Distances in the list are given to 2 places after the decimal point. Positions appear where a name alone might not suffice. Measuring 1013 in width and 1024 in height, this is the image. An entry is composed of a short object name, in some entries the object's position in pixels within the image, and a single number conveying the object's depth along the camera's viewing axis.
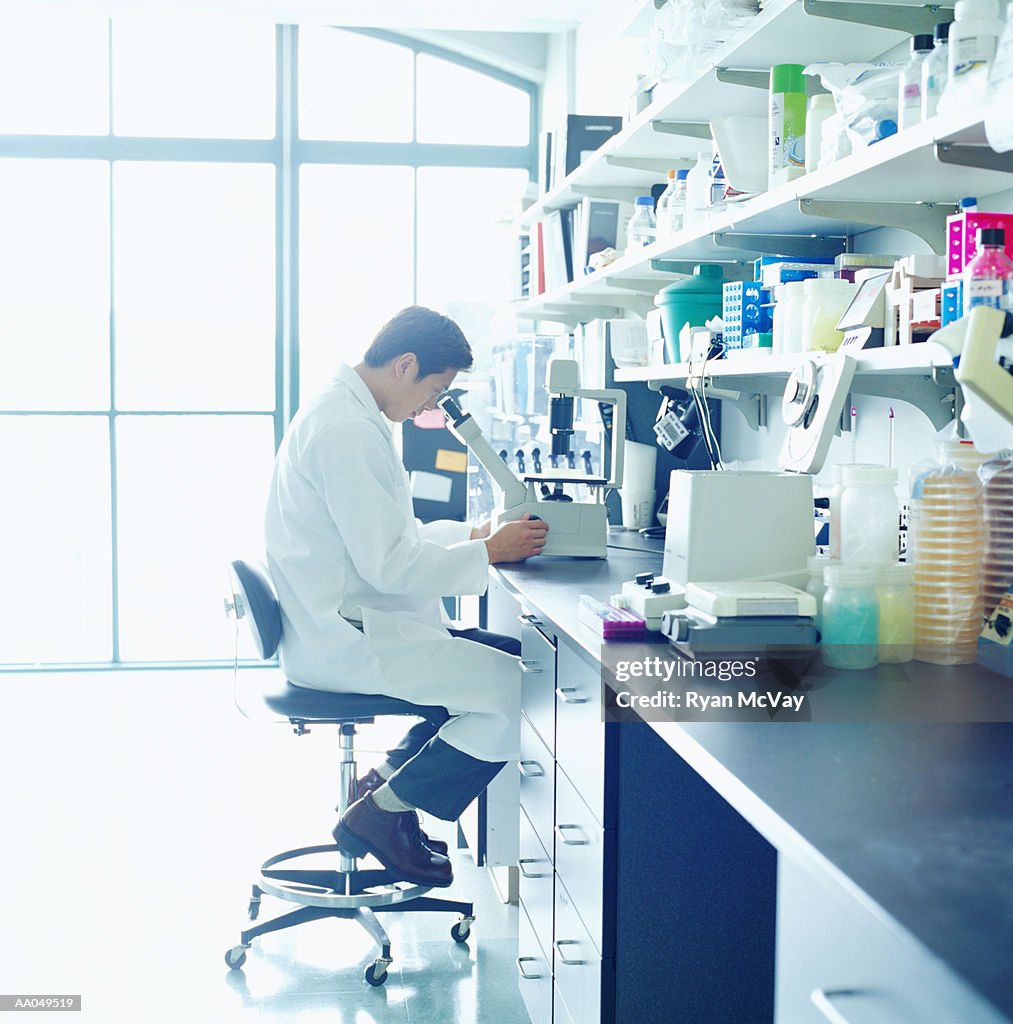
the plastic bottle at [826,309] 1.99
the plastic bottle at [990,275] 1.46
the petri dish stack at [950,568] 1.64
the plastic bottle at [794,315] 2.10
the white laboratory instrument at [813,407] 1.82
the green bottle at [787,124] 2.08
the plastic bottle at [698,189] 2.60
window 5.22
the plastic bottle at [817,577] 1.74
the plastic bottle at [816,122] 1.98
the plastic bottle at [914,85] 1.60
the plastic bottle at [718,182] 2.43
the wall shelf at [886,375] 1.65
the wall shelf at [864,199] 1.53
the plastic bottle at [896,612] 1.65
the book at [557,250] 4.08
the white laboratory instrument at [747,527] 1.83
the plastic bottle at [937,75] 1.54
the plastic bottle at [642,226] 3.09
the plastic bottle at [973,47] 1.40
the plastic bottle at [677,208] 2.76
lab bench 0.87
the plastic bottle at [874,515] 1.73
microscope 2.85
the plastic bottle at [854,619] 1.62
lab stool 2.52
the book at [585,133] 3.88
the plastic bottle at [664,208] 2.82
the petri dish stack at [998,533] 1.64
